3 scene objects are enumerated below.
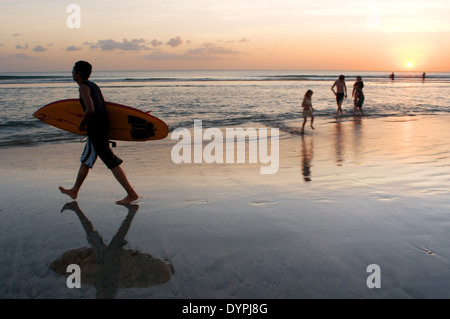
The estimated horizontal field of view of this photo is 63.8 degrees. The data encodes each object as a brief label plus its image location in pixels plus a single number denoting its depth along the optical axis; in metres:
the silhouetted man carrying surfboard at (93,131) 4.64
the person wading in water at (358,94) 17.86
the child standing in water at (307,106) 12.39
